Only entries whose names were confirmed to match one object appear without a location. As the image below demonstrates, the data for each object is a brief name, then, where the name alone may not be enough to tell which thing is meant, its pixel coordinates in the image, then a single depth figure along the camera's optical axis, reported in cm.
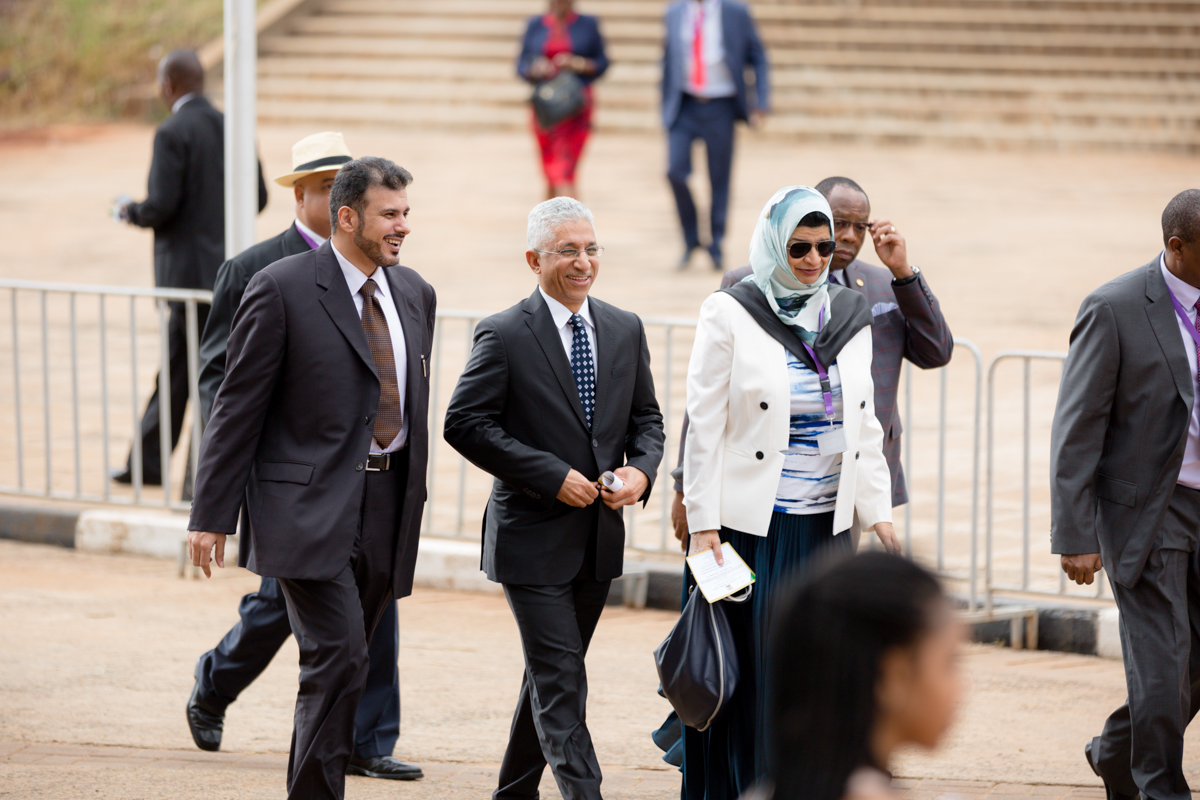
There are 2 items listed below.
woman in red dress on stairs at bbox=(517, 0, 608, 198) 2775
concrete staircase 3975
